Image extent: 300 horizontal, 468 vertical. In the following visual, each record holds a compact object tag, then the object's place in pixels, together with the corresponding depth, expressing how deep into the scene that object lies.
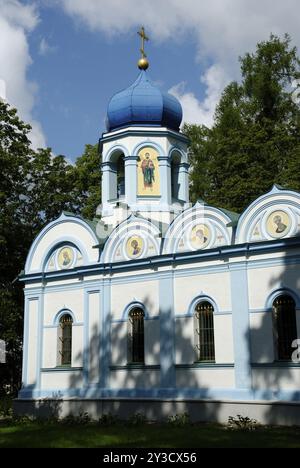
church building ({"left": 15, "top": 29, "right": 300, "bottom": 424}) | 13.12
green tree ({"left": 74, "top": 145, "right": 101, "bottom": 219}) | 26.52
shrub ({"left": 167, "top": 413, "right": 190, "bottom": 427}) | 13.17
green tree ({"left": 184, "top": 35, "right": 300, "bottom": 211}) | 23.56
